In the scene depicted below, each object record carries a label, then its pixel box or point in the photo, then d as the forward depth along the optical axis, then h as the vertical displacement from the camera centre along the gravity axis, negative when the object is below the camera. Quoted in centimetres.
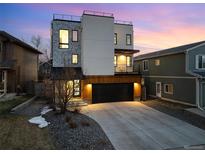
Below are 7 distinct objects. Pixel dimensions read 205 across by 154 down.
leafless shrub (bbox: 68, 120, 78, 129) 1086 -280
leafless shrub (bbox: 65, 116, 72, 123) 1179 -268
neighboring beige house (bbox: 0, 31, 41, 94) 1902 +132
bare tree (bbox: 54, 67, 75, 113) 1365 -105
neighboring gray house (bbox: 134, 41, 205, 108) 1669 +14
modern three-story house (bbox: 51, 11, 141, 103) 1947 +208
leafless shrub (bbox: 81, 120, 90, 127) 1153 -289
